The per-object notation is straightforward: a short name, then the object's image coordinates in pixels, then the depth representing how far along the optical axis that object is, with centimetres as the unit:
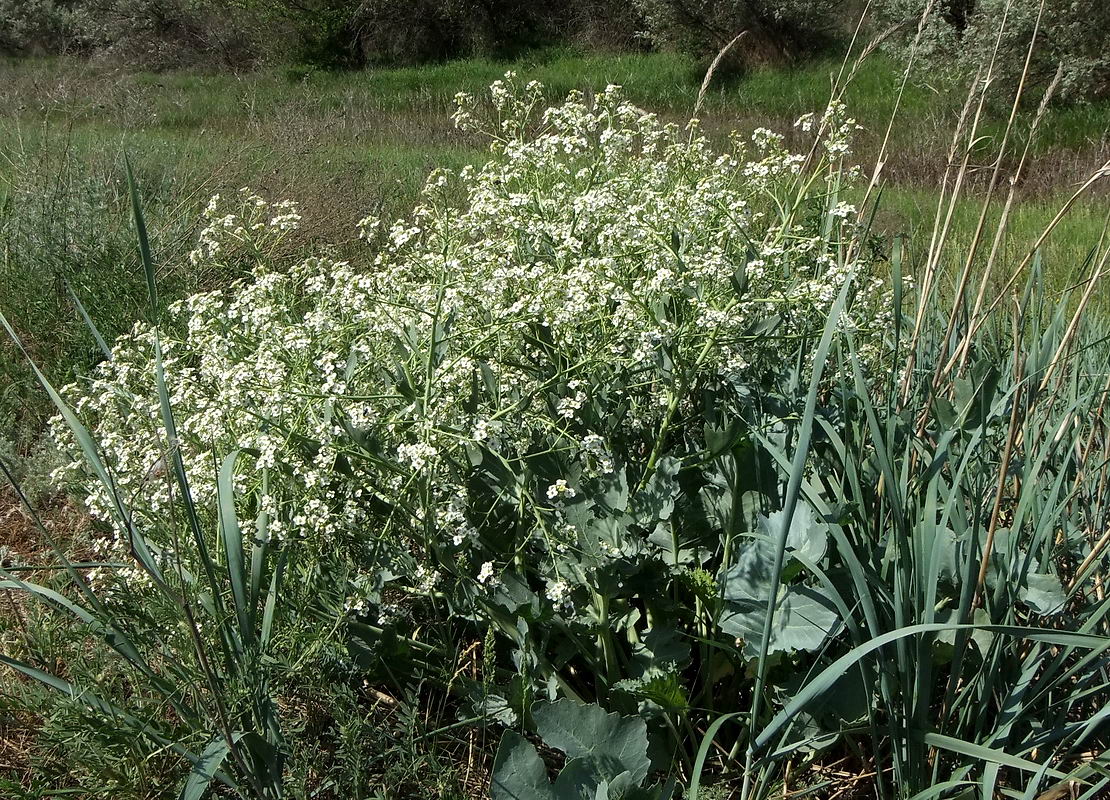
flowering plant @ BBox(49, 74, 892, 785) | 181
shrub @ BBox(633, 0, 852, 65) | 1631
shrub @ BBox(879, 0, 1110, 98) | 1076
